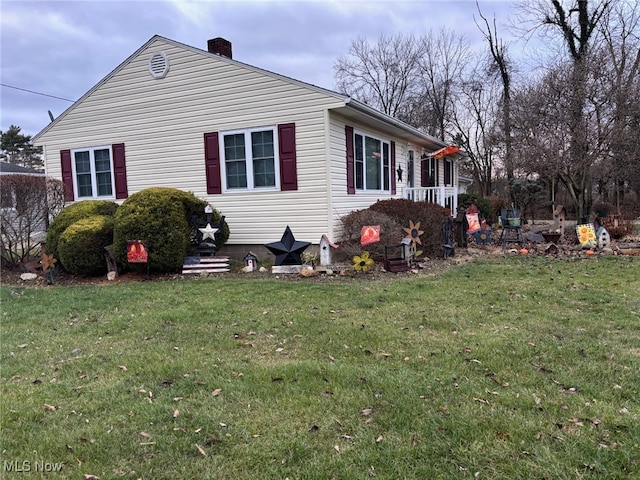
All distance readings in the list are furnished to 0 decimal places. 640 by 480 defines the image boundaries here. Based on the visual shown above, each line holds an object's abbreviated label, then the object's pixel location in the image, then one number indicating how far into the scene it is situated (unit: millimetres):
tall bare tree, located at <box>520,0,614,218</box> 11445
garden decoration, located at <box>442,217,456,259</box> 9281
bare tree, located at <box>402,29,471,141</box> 28422
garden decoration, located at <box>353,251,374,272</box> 7633
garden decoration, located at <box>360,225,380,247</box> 8148
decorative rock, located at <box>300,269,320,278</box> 7715
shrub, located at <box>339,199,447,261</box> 8523
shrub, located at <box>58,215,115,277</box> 8078
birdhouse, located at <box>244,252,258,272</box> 8539
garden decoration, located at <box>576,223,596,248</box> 9578
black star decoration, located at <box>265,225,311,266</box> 8199
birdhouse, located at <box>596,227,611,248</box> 9523
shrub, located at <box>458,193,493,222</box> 16594
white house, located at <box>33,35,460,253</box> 9125
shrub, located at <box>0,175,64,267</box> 8555
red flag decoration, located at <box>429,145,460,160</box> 13477
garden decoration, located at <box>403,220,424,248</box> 8336
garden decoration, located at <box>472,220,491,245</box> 11172
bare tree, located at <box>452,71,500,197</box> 27547
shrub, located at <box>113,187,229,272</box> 7867
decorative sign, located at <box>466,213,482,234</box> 10656
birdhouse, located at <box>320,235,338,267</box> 8359
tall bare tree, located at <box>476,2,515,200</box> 25234
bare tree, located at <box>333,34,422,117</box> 29219
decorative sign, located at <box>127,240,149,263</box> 7777
